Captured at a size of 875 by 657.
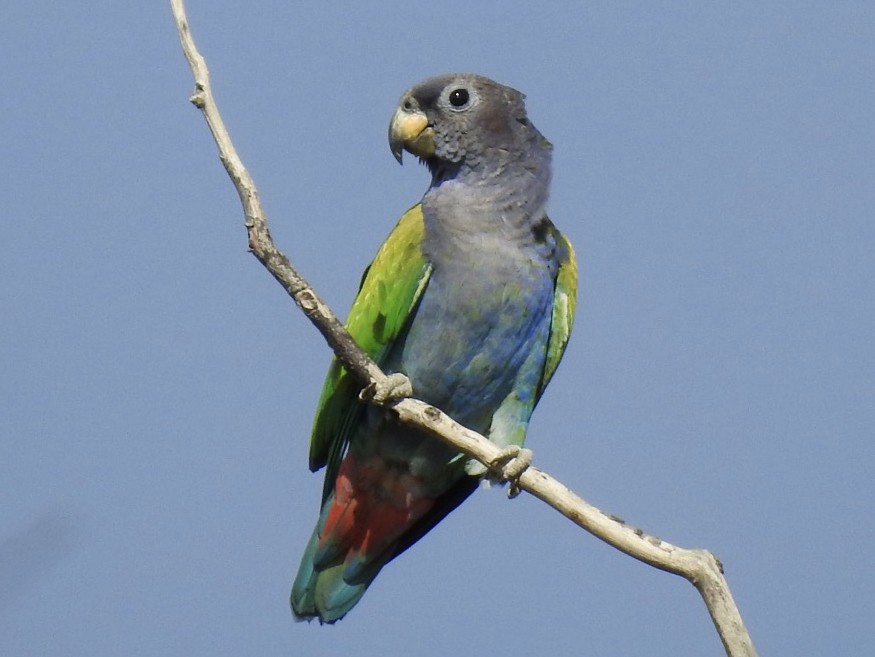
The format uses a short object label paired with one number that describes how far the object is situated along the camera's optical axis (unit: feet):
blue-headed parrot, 25.94
